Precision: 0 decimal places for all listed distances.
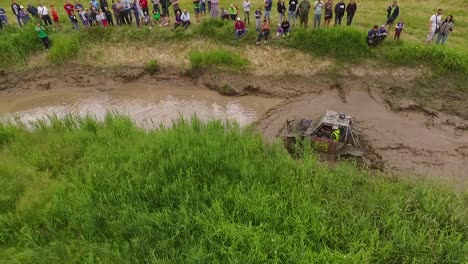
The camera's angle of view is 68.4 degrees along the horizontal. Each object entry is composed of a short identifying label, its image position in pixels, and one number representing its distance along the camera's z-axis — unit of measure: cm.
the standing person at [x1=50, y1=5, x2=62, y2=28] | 1834
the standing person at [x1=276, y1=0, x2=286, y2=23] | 1711
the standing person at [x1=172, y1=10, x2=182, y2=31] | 1784
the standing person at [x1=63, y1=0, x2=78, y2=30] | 1798
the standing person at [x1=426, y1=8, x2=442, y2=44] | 1516
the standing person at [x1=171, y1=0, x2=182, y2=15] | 1853
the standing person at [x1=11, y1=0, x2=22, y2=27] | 1793
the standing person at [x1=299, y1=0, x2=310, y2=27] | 1628
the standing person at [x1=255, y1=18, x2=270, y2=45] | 1644
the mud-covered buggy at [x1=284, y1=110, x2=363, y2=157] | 1120
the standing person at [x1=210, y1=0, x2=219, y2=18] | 1792
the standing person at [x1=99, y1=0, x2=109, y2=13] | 1769
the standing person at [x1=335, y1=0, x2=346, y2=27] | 1634
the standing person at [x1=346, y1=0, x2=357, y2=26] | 1625
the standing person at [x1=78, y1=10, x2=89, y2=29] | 1794
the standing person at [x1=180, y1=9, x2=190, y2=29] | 1784
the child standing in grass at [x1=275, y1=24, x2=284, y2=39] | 1674
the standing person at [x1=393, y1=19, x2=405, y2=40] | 1558
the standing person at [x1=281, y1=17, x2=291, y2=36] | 1660
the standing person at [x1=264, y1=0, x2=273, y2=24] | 1730
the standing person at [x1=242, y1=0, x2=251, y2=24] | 1750
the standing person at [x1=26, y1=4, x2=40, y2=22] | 1859
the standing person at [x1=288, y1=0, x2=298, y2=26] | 1652
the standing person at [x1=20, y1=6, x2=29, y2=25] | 1816
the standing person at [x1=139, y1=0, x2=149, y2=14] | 1792
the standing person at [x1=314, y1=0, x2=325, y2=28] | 1628
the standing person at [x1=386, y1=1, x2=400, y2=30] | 1622
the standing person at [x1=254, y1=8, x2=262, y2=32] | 1689
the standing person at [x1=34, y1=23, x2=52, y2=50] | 1725
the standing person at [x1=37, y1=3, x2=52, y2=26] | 1802
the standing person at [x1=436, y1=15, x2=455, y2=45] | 1490
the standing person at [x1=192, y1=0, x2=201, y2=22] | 1846
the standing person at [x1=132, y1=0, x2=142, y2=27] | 1775
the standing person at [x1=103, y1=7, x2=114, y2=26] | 1808
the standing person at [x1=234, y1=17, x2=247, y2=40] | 1677
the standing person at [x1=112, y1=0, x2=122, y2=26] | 1791
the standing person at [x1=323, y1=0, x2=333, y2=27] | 1630
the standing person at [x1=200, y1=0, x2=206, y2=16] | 1884
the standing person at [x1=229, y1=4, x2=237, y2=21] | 1788
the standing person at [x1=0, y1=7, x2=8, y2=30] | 1836
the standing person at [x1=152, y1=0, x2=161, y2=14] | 1848
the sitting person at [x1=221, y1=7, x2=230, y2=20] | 1797
